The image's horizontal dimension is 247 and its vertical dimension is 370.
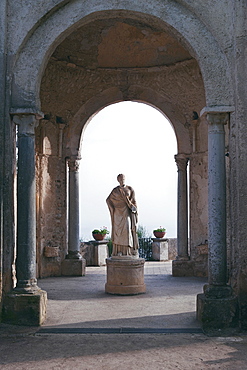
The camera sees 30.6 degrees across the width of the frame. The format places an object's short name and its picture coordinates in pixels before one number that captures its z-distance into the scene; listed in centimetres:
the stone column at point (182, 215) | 1198
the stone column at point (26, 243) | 678
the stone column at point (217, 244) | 659
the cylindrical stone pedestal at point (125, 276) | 924
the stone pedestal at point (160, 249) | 1502
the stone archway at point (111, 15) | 691
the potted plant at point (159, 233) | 1491
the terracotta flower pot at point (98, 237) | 1427
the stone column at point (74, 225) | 1210
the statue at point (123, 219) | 945
